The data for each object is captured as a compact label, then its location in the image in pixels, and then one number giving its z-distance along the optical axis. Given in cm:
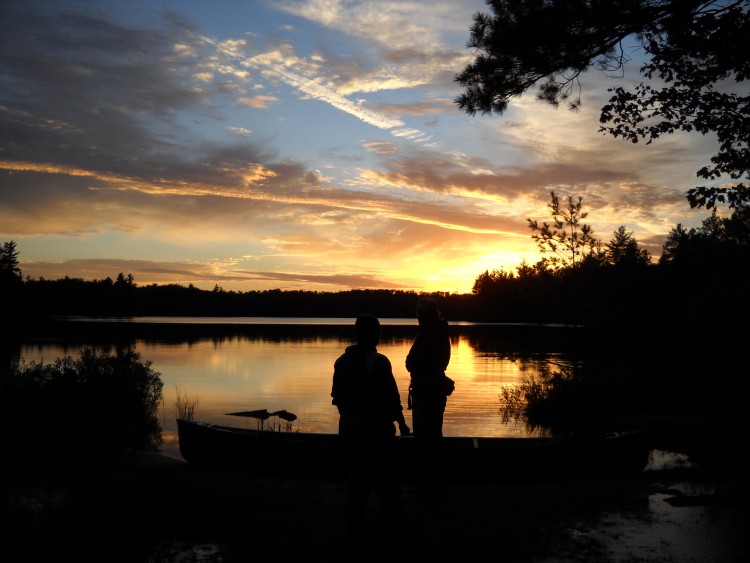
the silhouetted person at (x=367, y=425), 645
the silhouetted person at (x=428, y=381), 824
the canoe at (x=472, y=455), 1005
